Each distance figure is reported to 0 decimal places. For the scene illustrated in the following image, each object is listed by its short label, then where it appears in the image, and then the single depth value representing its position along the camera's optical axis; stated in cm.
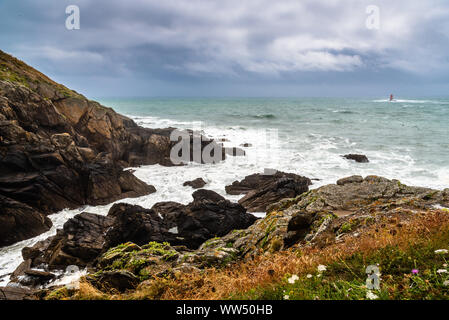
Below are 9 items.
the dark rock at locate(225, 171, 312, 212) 1564
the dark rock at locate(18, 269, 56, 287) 902
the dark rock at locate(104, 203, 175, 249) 1073
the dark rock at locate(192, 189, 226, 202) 1666
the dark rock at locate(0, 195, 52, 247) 1235
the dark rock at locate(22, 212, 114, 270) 989
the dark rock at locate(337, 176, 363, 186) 1185
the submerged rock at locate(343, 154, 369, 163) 2616
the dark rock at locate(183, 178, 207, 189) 2027
